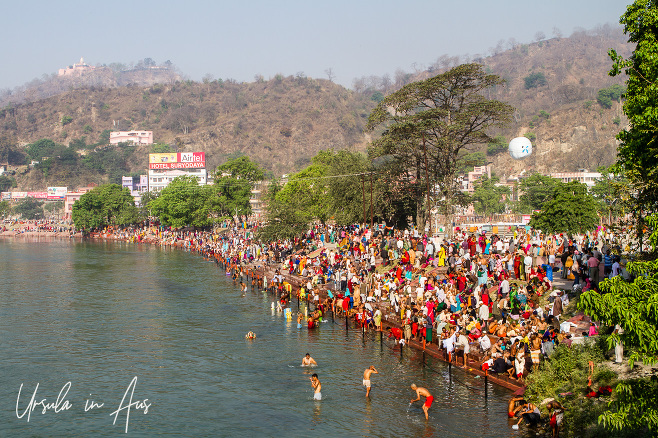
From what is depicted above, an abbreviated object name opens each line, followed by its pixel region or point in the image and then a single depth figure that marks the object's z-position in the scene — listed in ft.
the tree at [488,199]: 393.50
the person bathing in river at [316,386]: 76.79
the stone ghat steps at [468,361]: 74.23
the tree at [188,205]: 355.36
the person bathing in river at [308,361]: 90.07
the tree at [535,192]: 329.95
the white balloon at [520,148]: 260.83
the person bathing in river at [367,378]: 77.20
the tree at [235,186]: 355.97
